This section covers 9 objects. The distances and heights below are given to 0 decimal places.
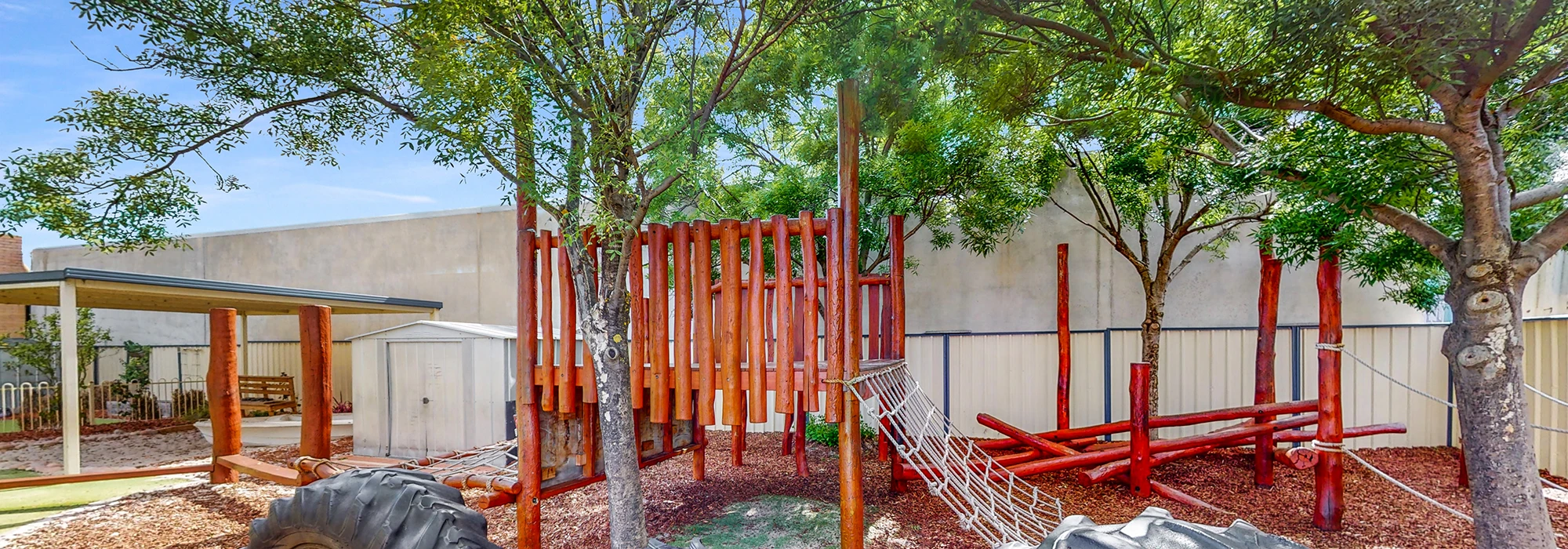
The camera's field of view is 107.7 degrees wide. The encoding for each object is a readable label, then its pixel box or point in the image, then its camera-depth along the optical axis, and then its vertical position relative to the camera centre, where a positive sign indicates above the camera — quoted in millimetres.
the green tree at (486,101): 2947 +960
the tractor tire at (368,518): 2234 -986
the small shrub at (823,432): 6523 -1943
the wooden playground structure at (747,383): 3055 -679
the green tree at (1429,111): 2391 +739
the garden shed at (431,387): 6340 -1316
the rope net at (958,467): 2893 -1218
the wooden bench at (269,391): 8789 -1875
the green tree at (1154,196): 4703 +674
